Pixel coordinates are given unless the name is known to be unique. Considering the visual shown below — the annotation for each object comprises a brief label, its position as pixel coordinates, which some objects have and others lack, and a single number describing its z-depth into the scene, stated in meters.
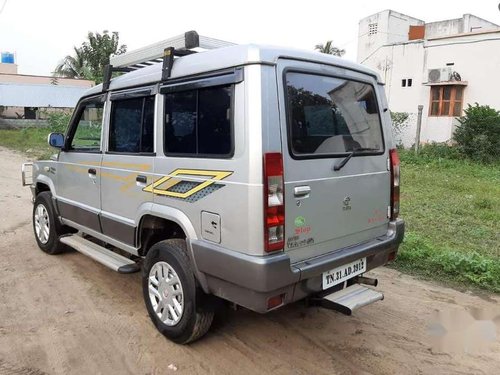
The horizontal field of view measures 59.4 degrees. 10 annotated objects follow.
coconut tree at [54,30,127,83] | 31.52
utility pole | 15.59
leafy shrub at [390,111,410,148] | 17.58
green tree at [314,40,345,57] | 24.34
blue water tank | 47.06
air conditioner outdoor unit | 16.73
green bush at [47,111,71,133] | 25.52
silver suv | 2.72
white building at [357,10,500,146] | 15.83
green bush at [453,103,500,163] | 14.05
